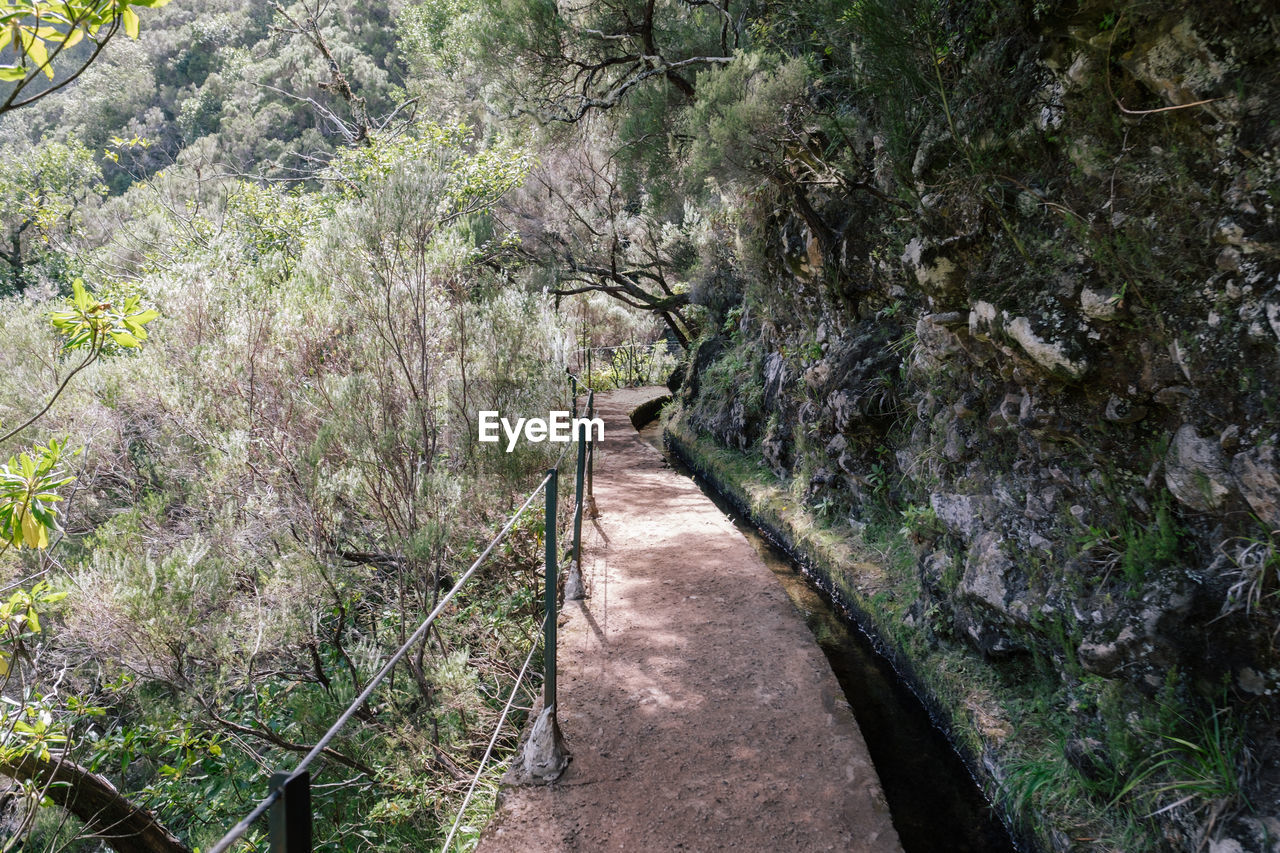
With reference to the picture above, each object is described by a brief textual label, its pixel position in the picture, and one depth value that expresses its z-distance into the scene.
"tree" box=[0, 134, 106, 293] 14.12
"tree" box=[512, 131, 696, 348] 13.71
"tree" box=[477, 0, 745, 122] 8.59
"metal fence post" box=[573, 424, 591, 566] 5.66
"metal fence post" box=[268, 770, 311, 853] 1.17
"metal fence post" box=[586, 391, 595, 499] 7.20
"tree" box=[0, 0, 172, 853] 1.58
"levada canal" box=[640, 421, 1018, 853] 3.38
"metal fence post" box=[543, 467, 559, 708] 3.31
